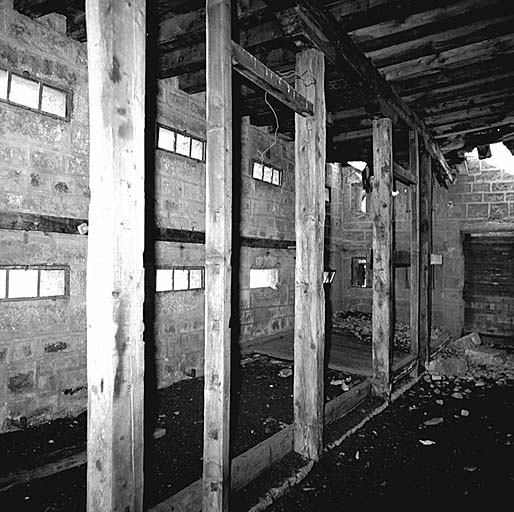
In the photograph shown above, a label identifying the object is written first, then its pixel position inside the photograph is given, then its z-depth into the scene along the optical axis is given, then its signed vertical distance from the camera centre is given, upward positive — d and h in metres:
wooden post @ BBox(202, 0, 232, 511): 2.03 -0.03
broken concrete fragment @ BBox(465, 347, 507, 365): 6.00 -1.33
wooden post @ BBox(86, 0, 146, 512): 1.44 +0.04
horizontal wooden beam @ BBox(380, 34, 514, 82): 3.54 +1.77
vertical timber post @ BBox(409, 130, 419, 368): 5.00 +0.22
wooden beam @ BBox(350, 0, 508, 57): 2.94 +1.74
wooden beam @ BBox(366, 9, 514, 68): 3.15 +1.74
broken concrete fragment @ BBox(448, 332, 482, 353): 6.80 -1.28
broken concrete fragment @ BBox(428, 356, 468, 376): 5.43 -1.31
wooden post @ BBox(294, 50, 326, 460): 2.90 +0.03
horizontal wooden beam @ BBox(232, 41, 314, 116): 2.21 +1.04
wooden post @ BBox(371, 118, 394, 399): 4.22 +0.09
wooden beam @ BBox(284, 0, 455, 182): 2.79 +1.58
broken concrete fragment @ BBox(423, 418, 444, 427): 3.77 -1.40
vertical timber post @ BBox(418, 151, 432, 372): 5.51 +0.16
